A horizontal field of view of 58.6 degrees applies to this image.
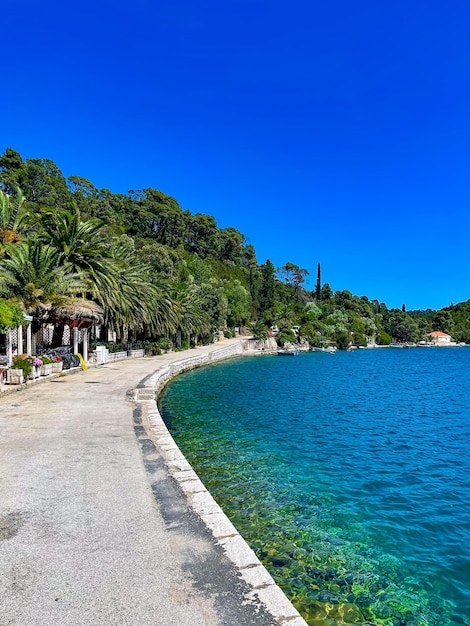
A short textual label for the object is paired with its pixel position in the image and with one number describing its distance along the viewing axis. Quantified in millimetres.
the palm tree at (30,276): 20562
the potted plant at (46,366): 18761
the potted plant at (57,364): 20016
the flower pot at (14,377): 15250
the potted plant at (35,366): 16859
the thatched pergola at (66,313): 20953
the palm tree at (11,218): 26062
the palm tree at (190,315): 47006
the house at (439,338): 133875
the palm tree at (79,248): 26594
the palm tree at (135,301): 28578
